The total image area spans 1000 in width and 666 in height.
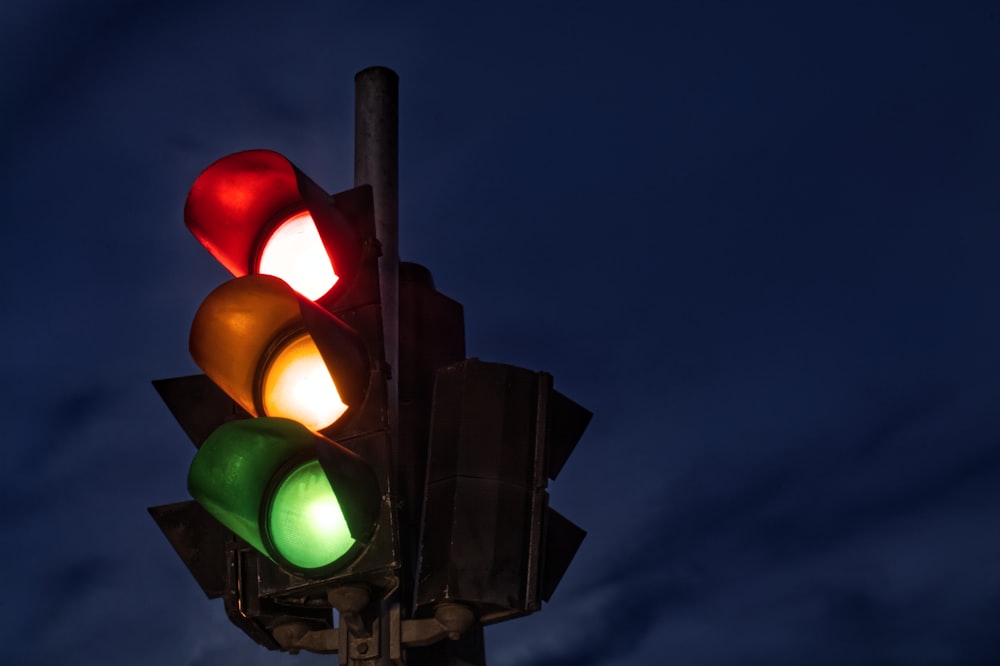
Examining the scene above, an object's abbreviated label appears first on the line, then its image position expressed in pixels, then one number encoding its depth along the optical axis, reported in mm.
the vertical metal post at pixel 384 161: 3178
